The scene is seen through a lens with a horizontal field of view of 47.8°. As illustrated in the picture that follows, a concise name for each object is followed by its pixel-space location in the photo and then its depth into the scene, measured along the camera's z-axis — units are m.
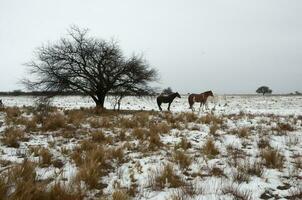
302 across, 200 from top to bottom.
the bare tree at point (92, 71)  21.14
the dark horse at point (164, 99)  24.23
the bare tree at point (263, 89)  99.70
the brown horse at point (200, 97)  23.25
